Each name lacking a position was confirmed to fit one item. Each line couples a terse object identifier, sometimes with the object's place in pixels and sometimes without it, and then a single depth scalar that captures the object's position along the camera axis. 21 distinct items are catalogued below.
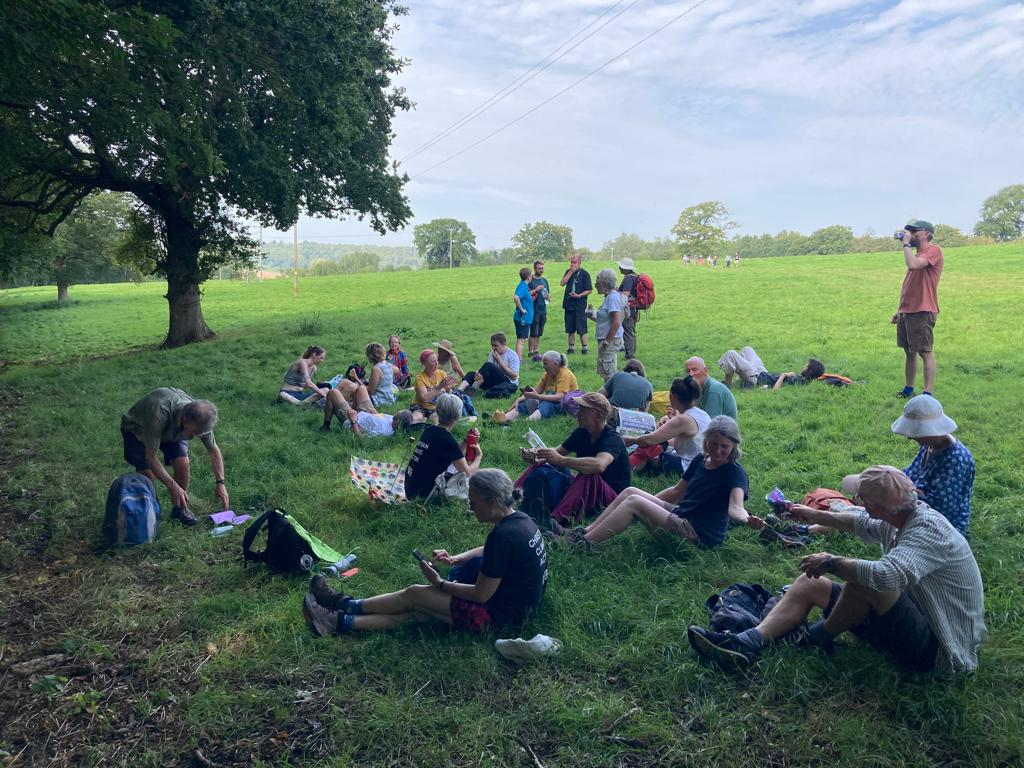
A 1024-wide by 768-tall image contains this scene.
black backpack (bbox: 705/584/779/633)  4.07
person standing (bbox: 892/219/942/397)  9.02
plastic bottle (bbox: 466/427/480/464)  6.68
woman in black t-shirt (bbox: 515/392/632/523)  5.82
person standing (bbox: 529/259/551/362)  14.07
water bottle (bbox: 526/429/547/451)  6.96
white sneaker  4.00
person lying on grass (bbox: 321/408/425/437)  9.12
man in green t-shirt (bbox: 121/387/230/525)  5.96
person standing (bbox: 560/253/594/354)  13.66
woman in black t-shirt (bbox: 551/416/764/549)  5.09
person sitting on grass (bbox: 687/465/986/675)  3.37
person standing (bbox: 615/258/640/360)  12.14
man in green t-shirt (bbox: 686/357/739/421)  7.28
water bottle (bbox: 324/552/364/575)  5.23
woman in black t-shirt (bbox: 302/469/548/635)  4.10
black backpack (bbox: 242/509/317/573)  5.27
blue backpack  5.78
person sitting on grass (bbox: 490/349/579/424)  9.48
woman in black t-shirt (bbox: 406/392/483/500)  6.35
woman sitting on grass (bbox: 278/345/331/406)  10.75
